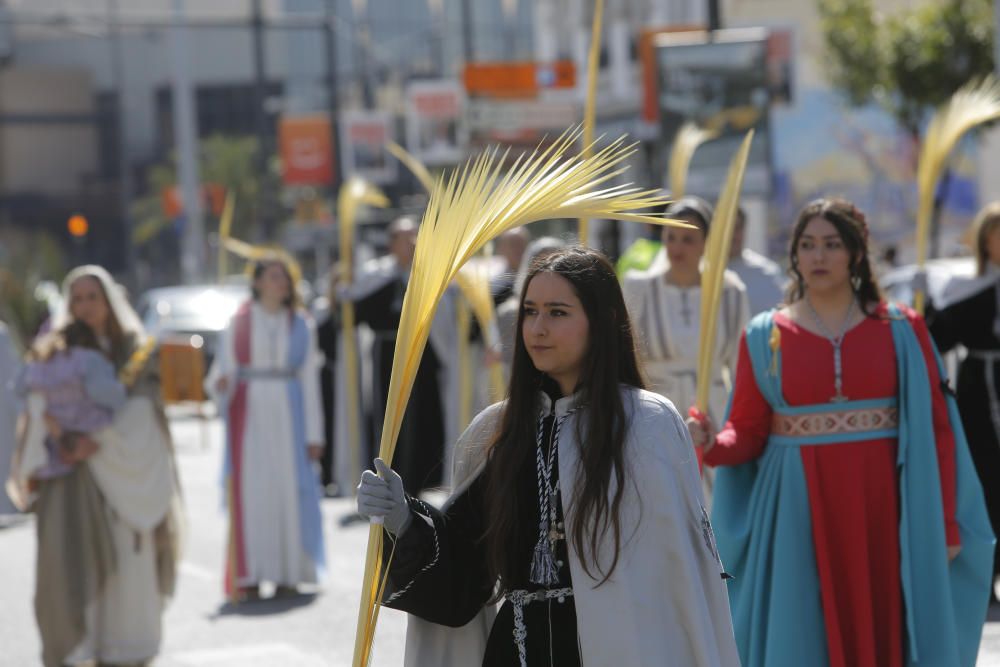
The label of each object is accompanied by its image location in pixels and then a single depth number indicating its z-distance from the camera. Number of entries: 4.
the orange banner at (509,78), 29.13
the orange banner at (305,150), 44.50
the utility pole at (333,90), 32.88
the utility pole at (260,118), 35.66
